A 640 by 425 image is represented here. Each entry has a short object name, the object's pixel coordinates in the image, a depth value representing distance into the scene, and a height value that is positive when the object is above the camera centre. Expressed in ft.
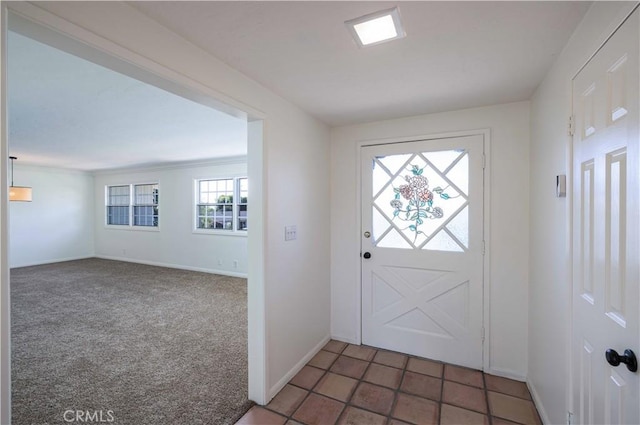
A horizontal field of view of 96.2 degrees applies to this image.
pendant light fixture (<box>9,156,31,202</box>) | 17.17 +1.09
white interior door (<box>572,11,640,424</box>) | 3.21 -0.25
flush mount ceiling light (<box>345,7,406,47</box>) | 4.34 +2.98
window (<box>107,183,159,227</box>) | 23.41 +0.55
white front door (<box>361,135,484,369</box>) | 8.48 -1.15
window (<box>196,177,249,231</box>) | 19.85 +0.52
